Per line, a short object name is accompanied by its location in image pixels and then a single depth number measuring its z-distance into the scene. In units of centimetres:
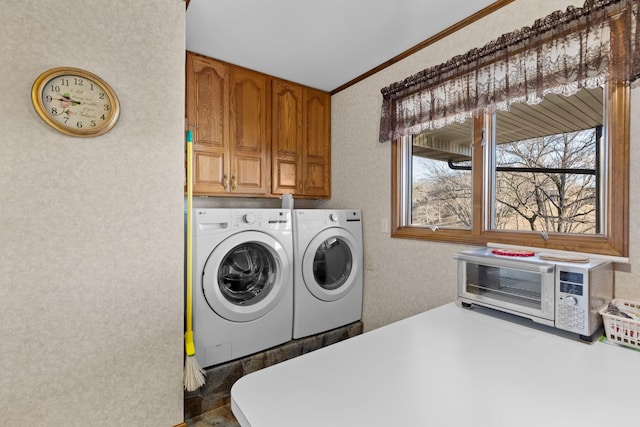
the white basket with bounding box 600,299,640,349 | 102
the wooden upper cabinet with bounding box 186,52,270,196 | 213
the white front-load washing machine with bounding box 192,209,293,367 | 176
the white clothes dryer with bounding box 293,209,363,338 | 216
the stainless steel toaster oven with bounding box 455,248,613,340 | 108
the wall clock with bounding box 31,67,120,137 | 126
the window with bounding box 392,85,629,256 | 129
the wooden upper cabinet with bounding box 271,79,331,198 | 253
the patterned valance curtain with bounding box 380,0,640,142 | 121
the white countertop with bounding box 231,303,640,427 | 65
